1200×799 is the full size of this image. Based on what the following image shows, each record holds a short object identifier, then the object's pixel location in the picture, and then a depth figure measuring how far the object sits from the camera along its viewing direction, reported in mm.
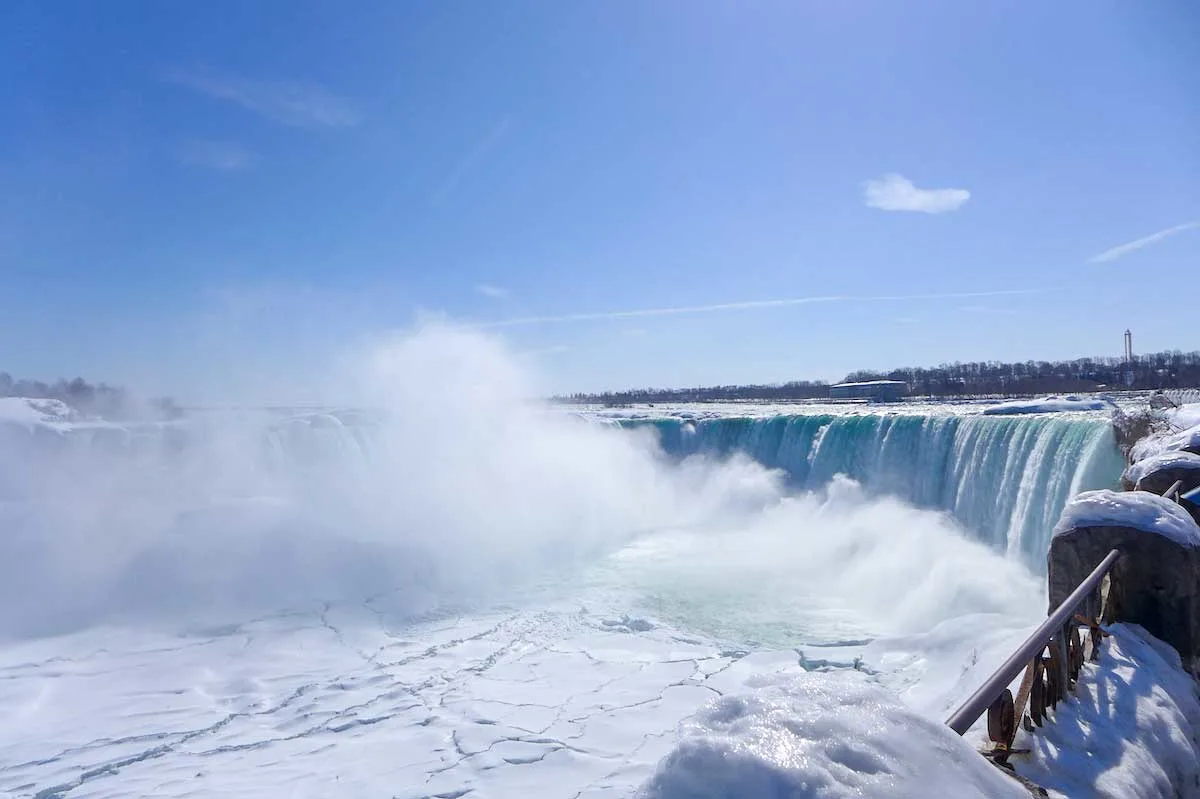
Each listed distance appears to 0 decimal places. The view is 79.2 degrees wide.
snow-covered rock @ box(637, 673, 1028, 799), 1576
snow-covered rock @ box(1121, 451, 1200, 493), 5438
